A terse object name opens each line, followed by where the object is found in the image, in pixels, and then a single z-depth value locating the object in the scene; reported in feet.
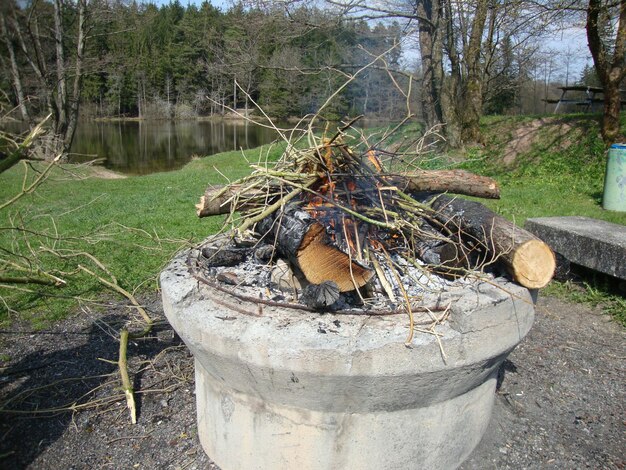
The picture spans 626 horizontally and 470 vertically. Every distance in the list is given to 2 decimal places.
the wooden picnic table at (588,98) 38.62
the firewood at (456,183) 8.87
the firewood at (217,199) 7.93
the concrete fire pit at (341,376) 5.80
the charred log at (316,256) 6.48
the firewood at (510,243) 6.89
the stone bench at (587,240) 13.21
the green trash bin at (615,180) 22.13
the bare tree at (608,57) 27.30
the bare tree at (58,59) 53.57
